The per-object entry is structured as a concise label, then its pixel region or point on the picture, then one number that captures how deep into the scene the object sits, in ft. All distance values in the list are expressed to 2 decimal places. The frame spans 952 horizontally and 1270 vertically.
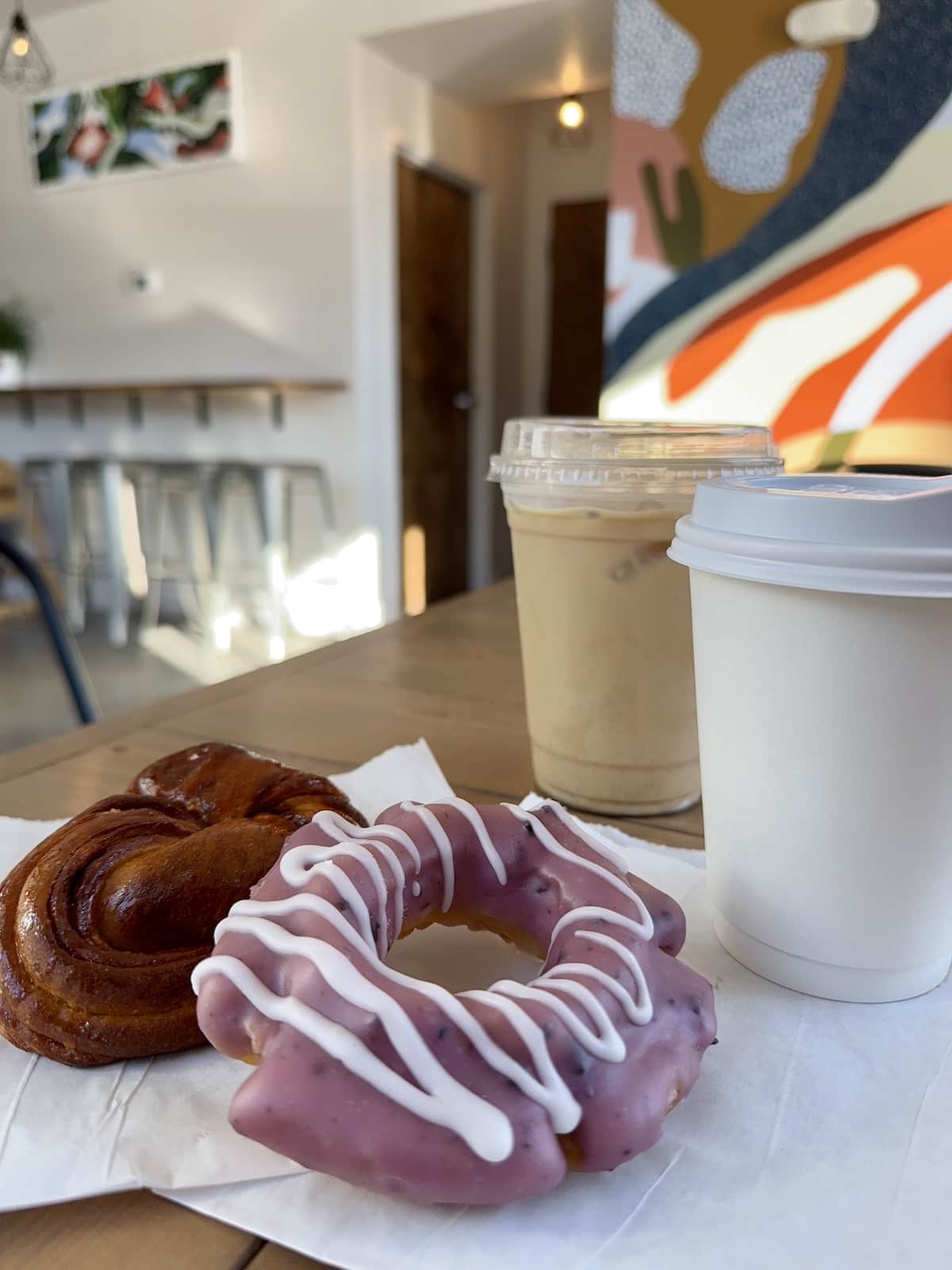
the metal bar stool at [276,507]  11.71
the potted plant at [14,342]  13.23
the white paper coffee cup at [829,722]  1.12
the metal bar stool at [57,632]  3.55
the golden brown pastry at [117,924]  1.15
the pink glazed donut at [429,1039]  0.88
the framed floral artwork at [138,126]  11.46
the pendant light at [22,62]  8.73
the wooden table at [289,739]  0.93
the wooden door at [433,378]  12.35
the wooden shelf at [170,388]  10.73
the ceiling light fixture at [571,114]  12.32
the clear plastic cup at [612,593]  1.78
